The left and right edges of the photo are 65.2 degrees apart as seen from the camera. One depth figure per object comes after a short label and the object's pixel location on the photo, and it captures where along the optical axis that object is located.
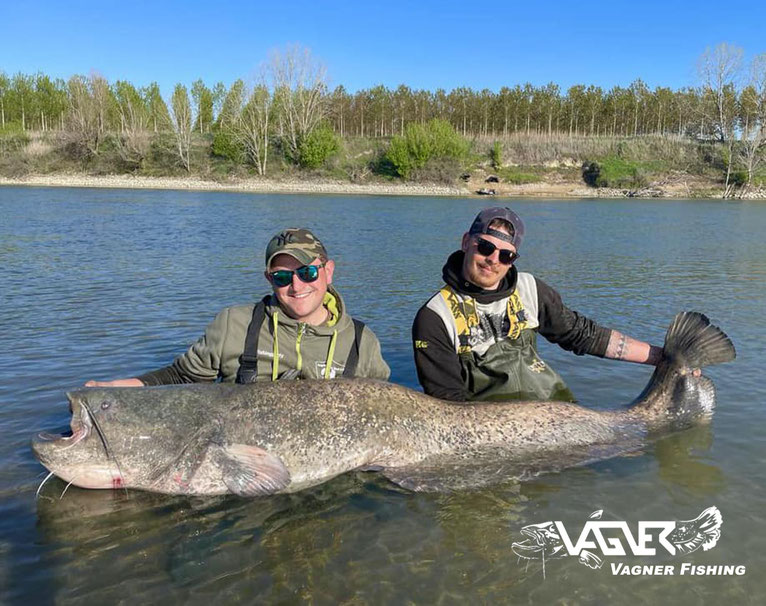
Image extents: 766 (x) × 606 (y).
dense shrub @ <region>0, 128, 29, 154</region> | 75.71
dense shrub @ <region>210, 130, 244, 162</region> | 74.62
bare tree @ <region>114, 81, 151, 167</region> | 74.56
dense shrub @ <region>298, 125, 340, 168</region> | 72.88
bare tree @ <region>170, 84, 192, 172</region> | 73.44
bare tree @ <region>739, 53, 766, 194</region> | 66.69
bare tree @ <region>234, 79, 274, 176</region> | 73.19
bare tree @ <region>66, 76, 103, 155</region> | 75.94
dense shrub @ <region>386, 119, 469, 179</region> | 71.62
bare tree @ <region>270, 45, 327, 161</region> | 74.19
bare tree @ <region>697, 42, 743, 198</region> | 73.24
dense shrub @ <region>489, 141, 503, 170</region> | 77.94
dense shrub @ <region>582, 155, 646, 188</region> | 70.62
